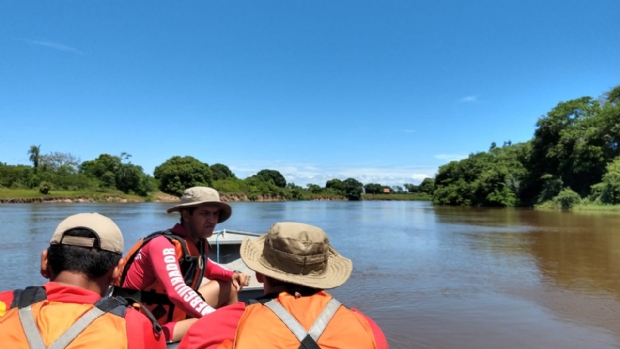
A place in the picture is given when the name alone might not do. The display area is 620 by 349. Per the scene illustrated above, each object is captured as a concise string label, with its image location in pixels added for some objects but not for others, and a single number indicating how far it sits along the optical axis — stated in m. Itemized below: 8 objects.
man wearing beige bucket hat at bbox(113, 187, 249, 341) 2.66
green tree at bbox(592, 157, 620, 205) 34.64
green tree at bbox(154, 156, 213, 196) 78.50
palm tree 68.75
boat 6.95
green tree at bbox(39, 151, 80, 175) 69.19
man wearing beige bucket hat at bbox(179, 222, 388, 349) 1.53
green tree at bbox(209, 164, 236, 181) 106.31
